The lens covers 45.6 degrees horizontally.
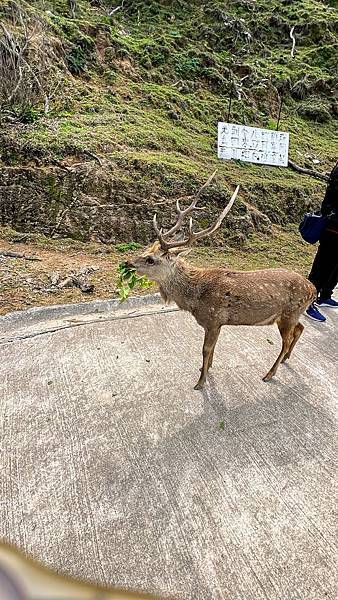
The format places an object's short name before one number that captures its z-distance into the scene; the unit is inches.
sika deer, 136.8
